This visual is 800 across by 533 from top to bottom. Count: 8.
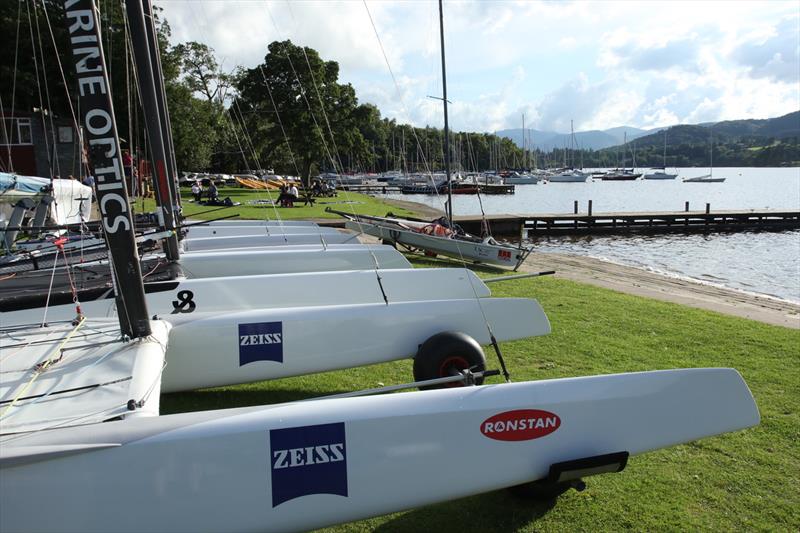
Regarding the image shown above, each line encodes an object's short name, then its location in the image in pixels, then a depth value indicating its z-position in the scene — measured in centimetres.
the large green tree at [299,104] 3547
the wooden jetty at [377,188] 5170
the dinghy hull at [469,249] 1332
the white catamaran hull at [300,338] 423
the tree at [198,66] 3652
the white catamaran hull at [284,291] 509
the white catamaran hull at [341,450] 237
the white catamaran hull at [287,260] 714
